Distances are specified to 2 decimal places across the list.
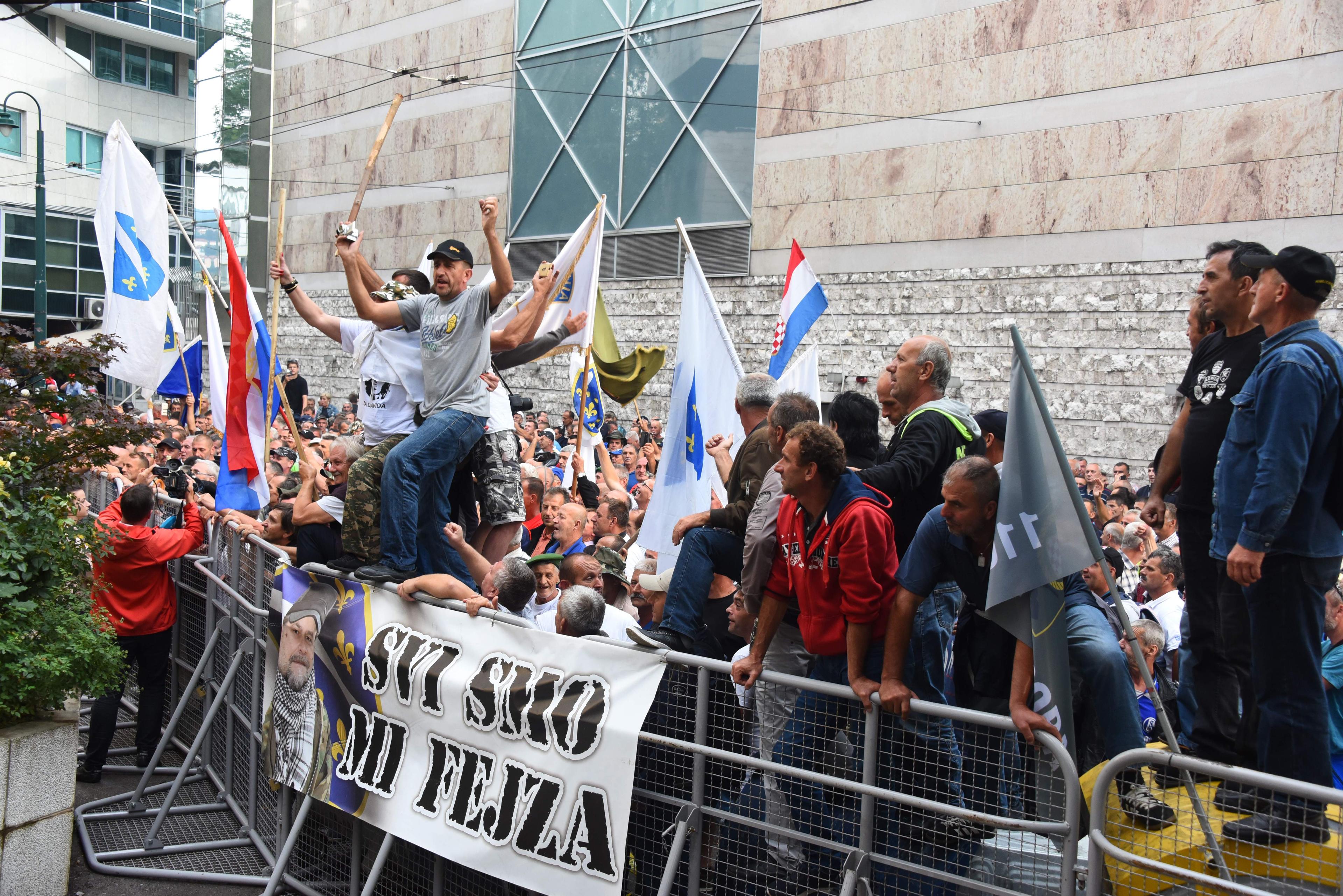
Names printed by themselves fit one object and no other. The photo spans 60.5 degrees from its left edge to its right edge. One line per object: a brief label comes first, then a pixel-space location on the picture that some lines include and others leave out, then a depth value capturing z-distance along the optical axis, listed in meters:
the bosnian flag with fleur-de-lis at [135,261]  10.92
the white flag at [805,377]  9.12
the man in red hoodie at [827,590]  4.12
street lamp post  23.42
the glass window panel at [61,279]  44.03
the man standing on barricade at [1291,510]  3.58
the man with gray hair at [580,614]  5.20
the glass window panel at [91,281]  45.50
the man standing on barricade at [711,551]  4.90
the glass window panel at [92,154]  47.19
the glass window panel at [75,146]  46.44
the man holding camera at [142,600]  7.98
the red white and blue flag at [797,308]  9.45
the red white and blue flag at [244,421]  8.69
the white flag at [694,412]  7.56
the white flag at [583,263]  9.09
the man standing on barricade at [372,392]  6.07
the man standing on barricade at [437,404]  5.82
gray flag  3.62
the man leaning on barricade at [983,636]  3.73
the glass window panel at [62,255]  44.16
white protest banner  4.57
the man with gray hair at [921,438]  4.64
